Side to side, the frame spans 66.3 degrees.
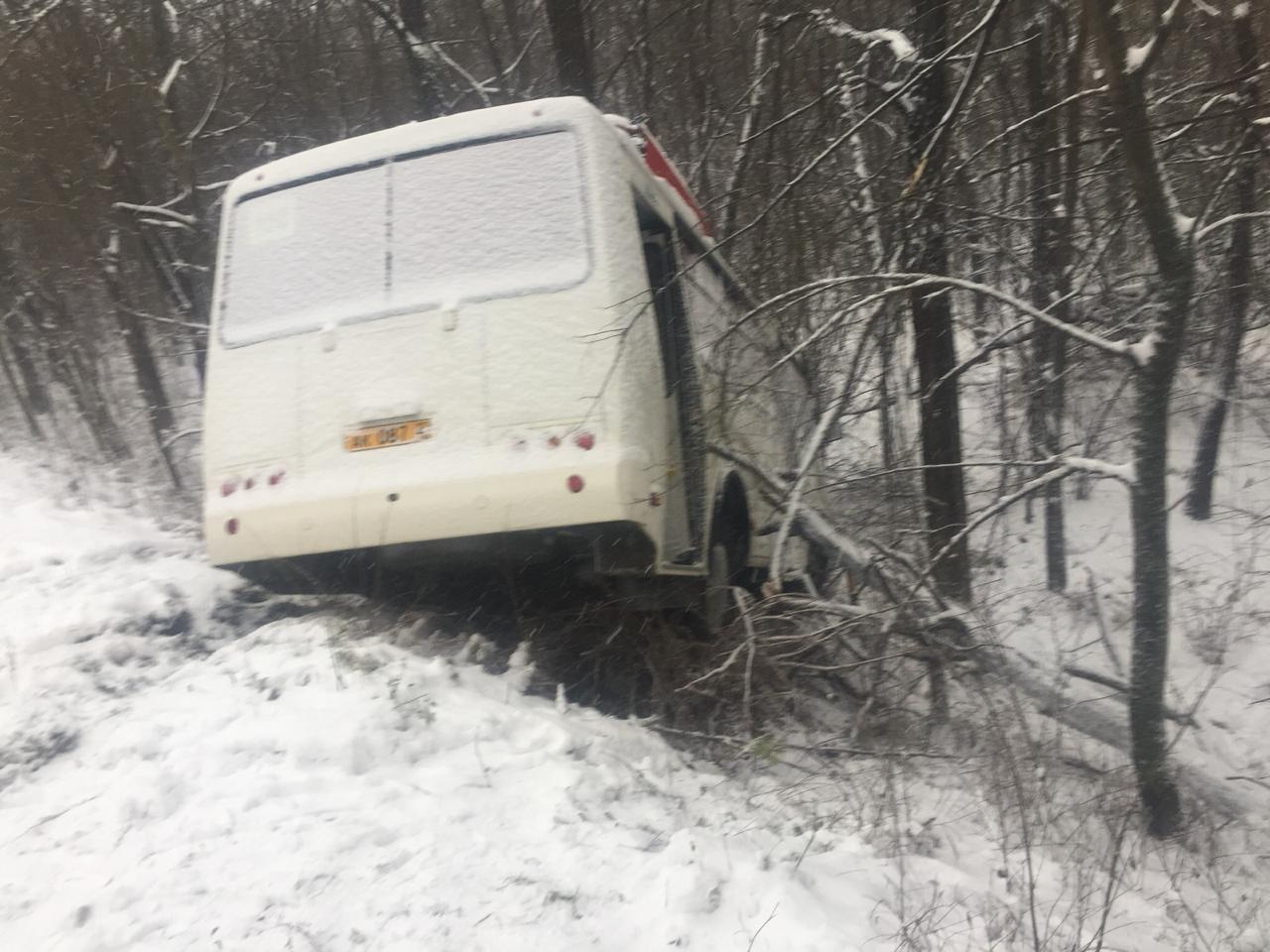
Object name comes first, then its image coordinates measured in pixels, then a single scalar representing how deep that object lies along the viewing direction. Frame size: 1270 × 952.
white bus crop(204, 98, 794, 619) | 4.55
